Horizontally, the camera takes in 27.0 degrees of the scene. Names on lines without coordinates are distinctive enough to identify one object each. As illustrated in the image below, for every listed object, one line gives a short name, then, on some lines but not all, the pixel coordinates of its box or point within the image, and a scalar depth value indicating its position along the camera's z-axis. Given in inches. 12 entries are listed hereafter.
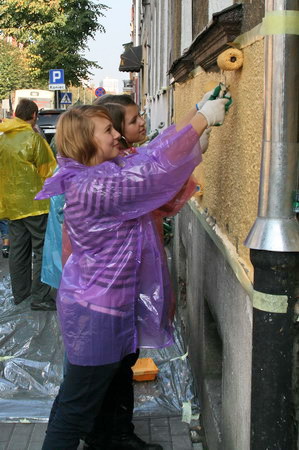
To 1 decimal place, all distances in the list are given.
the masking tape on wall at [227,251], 87.8
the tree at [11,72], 1822.6
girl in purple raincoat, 96.9
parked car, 615.8
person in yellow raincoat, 222.7
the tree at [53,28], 970.1
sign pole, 873.8
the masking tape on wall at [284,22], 69.4
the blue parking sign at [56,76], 787.5
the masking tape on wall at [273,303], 71.4
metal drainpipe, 70.4
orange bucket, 163.6
